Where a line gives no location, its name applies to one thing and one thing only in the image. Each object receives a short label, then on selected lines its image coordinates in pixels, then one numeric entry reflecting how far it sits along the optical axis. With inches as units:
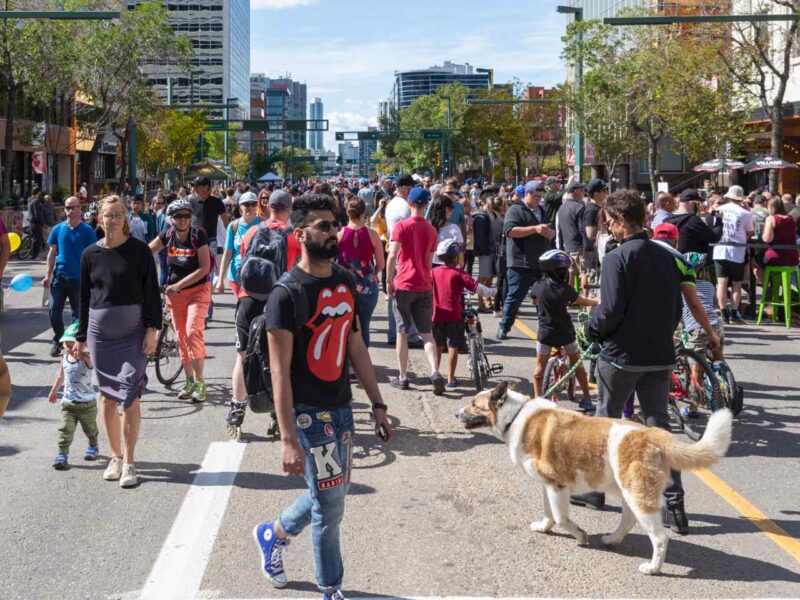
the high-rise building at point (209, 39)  6082.7
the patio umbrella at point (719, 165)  1208.8
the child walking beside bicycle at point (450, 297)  379.2
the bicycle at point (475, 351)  383.6
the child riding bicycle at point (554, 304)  329.1
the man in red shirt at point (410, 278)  382.3
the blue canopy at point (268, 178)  2270.3
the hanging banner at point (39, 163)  1319.6
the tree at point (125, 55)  1621.6
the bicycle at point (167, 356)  396.5
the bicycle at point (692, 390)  310.8
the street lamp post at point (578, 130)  1291.5
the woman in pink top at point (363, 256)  387.9
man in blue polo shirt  444.1
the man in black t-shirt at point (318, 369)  170.2
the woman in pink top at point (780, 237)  565.6
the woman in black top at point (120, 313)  257.9
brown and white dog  196.1
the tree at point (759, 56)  1101.7
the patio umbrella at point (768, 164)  1066.1
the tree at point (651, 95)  1397.6
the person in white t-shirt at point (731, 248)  573.0
